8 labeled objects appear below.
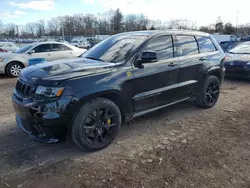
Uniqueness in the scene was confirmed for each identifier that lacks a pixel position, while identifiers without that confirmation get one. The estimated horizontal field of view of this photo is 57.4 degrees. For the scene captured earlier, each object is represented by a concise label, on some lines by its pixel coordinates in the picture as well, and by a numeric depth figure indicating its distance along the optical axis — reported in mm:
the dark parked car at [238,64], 8055
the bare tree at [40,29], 61781
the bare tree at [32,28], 58041
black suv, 3014
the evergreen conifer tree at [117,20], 74969
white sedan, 9359
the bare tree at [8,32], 39172
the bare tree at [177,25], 59888
